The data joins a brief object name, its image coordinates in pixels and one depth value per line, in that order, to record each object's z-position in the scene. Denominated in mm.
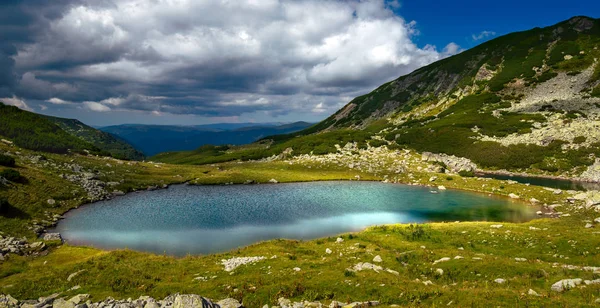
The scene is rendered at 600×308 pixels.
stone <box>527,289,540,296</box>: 16825
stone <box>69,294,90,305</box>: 21055
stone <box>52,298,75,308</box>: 19386
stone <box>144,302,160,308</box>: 17114
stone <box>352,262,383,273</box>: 25917
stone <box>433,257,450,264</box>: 27609
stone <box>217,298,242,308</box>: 18828
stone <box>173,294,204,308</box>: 16281
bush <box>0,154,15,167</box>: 68938
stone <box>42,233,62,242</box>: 43109
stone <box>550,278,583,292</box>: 17969
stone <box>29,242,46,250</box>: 39000
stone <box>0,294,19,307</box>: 20169
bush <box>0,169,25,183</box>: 60544
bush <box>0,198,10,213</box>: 49806
